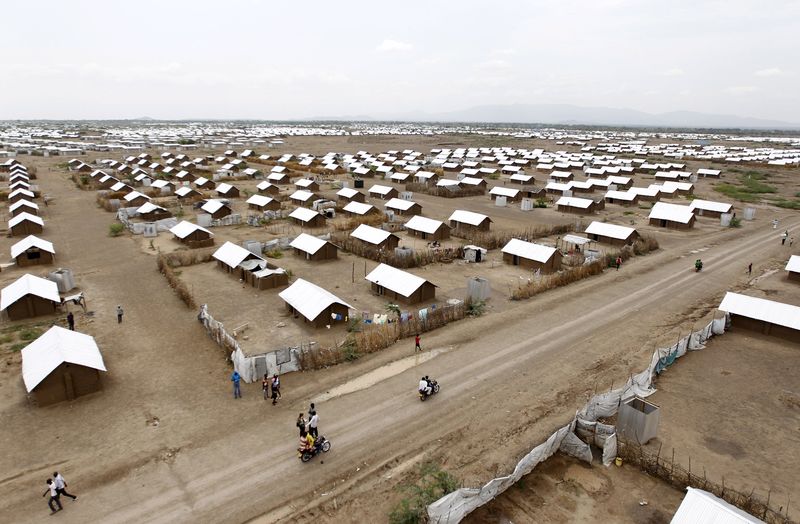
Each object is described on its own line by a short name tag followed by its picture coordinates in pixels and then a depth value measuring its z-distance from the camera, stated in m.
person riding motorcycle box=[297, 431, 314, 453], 16.84
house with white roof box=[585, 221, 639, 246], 48.09
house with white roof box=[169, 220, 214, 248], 46.06
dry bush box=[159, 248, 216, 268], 39.97
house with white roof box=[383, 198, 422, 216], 60.75
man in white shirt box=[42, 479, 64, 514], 14.84
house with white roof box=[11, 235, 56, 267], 38.84
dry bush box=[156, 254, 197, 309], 31.59
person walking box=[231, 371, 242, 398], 21.12
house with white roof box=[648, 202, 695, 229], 56.25
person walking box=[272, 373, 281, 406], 20.58
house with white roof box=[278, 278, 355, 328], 27.81
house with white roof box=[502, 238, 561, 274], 39.56
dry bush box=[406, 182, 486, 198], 75.75
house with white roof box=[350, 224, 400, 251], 43.97
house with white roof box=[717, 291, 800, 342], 27.38
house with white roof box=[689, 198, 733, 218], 61.69
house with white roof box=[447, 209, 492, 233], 52.94
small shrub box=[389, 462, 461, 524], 14.23
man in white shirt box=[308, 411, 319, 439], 17.53
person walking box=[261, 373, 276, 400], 21.09
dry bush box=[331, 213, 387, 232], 53.34
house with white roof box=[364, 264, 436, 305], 31.97
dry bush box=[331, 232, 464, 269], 40.34
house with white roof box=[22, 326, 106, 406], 20.48
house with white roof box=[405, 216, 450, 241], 49.22
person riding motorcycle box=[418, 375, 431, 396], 20.64
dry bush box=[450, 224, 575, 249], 46.75
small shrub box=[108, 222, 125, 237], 49.91
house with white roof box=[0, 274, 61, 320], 29.05
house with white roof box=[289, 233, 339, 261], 41.50
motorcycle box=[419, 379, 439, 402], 20.80
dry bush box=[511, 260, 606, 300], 33.84
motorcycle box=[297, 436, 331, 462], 16.95
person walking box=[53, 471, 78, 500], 14.91
